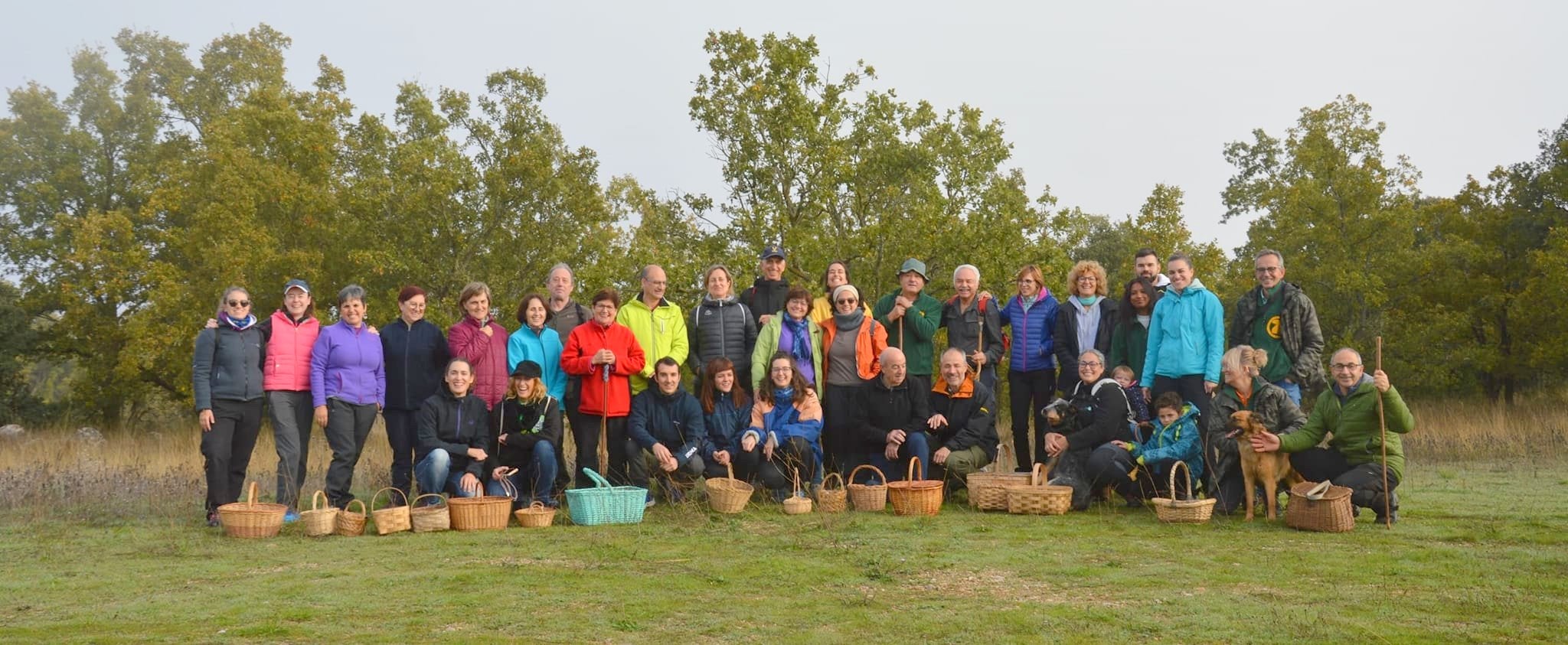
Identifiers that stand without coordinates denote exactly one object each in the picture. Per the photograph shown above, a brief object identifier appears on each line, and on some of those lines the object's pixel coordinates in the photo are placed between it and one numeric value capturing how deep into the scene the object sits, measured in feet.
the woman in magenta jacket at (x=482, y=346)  27.94
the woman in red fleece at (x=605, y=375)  27.89
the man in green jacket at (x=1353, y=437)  23.84
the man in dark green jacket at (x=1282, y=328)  26.18
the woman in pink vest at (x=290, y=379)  26.55
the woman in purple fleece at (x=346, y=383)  26.61
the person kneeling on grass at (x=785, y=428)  28.09
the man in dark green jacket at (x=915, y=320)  29.96
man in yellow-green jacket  29.04
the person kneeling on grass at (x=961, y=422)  28.81
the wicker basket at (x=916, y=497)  25.98
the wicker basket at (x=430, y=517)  24.67
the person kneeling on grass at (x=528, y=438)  27.25
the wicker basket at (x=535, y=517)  25.17
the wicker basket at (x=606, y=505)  25.34
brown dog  24.32
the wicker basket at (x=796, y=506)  26.53
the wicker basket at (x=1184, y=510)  24.08
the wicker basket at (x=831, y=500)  26.73
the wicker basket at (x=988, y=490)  26.94
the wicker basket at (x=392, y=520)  24.27
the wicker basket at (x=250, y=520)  24.20
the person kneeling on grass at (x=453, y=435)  26.37
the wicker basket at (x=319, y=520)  24.47
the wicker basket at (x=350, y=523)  24.63
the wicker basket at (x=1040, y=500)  26.21
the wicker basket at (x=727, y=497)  26.12
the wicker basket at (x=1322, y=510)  22.80
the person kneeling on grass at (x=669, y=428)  27.76
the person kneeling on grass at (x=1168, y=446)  26.09
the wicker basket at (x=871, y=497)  27.04
